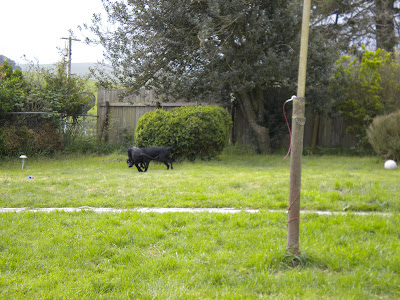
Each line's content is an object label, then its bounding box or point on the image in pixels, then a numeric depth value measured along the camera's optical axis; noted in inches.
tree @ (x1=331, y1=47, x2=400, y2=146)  520.4
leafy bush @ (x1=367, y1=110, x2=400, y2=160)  424.8
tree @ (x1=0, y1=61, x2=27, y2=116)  457.0
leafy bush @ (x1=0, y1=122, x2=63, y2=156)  455.8
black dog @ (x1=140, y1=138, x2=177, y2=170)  389.4
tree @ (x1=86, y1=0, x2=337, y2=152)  438.6
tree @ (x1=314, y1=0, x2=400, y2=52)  716.4
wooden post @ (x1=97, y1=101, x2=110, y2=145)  588.5
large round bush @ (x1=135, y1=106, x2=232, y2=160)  438.0
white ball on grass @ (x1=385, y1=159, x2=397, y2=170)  390.0
